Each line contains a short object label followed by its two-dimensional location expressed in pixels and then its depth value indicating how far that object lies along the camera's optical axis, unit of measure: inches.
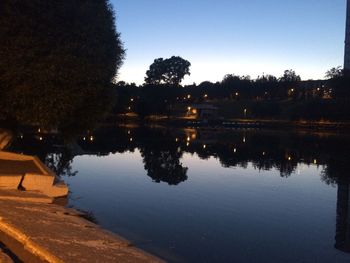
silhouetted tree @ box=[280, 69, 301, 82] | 6925.2
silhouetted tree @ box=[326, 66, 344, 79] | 5666.3
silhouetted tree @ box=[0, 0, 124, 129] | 700.0
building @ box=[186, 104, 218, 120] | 6215.6
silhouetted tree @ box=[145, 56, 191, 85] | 7677.2
